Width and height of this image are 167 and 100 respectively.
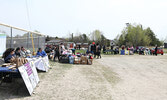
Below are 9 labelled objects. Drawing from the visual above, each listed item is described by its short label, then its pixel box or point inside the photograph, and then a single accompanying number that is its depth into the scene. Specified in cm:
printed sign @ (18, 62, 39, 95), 462
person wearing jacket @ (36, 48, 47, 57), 986
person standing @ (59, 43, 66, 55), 1342
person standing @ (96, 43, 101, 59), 1681
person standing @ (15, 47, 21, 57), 886
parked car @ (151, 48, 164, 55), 2536
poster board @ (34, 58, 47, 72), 764
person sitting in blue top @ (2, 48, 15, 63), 642
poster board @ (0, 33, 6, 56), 830
